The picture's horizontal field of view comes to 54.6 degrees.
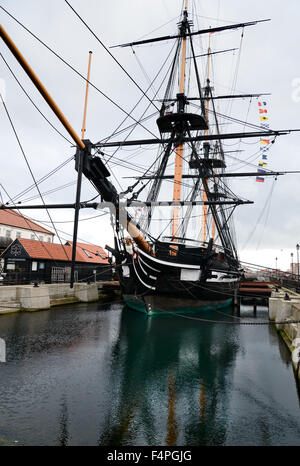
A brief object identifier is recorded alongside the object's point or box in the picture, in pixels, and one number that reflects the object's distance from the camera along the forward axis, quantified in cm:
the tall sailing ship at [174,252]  1849
